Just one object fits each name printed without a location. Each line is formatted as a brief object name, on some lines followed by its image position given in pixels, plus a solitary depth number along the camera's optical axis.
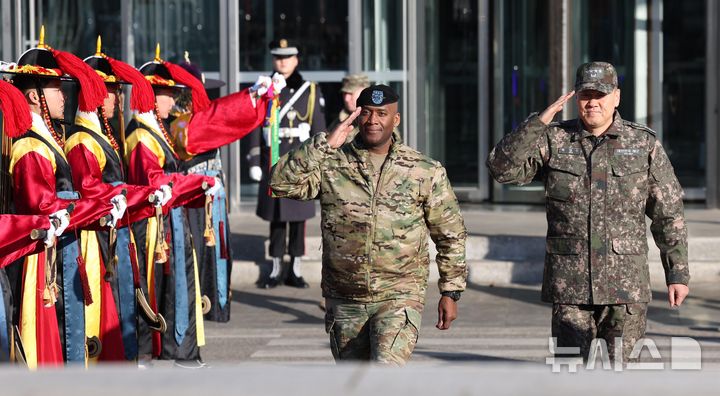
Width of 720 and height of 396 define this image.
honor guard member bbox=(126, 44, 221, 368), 17.31
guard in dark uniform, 24.73
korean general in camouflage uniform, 13.20
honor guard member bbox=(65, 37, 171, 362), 15.73
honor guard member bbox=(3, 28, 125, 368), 14.34
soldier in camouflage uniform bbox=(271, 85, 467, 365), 12.65
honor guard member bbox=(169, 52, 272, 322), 18.95
